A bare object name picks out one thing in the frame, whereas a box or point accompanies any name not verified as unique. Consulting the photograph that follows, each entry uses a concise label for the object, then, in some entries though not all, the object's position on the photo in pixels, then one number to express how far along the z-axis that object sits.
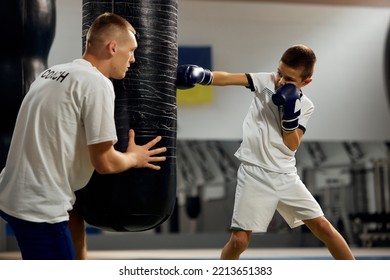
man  4.03
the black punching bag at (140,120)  4.50
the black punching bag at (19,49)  4.79
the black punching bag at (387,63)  8.52
